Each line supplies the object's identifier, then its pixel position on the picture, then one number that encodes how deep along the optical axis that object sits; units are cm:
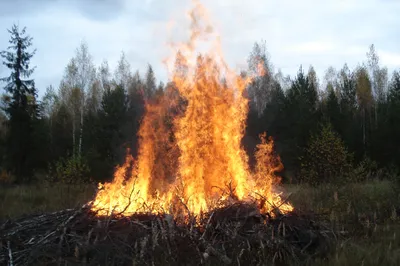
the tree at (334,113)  3086
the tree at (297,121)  2838
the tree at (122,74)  4022
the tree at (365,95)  4272
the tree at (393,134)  2727
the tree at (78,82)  3491
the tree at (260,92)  3350
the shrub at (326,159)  1848
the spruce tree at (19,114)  2808
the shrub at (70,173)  1859
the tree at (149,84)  2925
